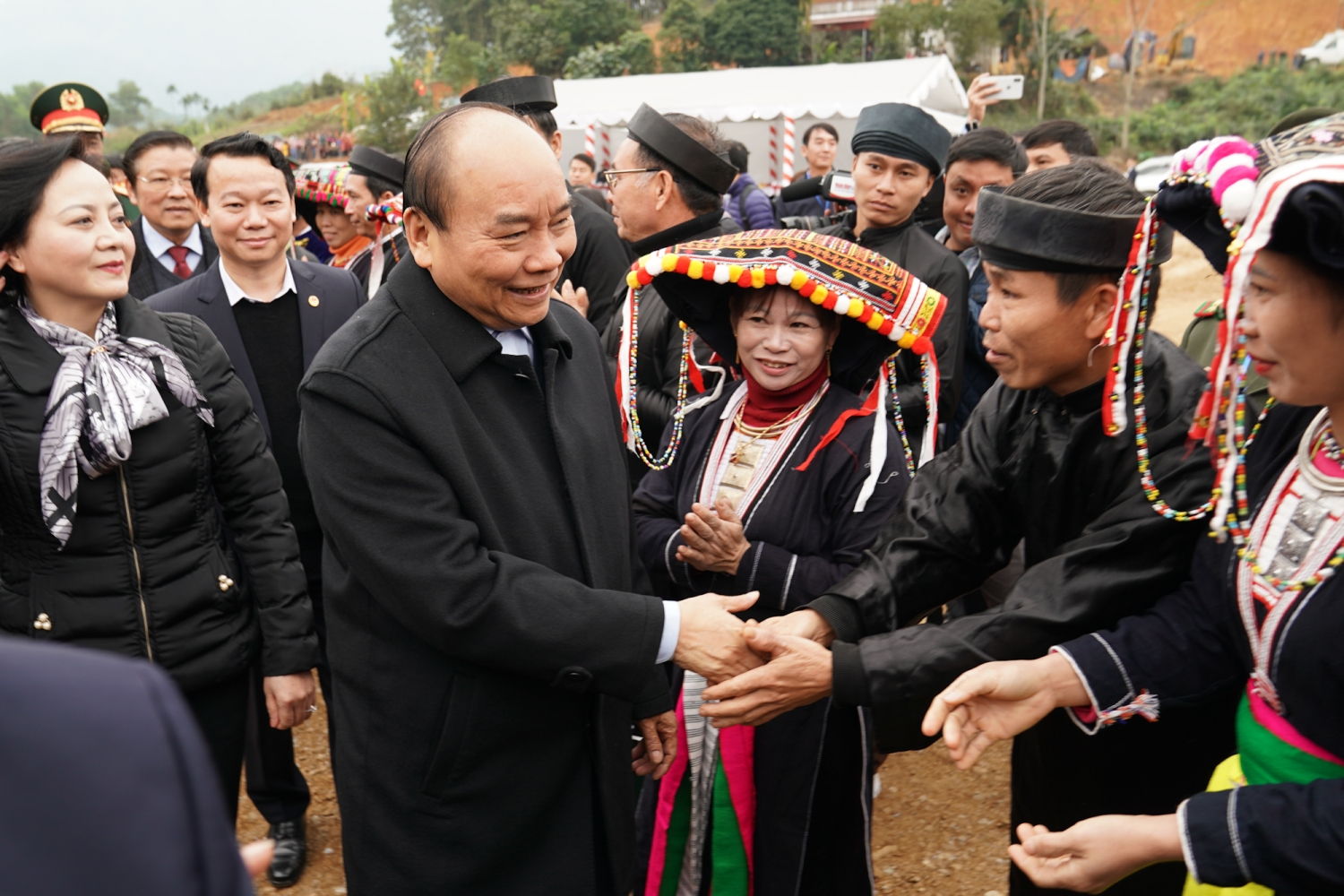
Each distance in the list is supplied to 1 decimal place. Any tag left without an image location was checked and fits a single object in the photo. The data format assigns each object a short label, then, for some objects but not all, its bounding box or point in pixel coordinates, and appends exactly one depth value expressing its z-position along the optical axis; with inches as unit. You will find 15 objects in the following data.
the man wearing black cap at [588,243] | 171.6
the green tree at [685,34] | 1884.8
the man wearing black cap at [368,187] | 206.7
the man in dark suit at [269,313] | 130.5
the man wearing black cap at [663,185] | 146.2
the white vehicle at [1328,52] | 1246.3
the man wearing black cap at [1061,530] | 75.1
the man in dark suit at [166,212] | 173.8
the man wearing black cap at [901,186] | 154.9
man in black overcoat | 69.3
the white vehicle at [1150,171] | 791.1
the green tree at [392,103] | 1835.6
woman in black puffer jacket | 85.9
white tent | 738.8
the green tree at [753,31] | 1844.2
